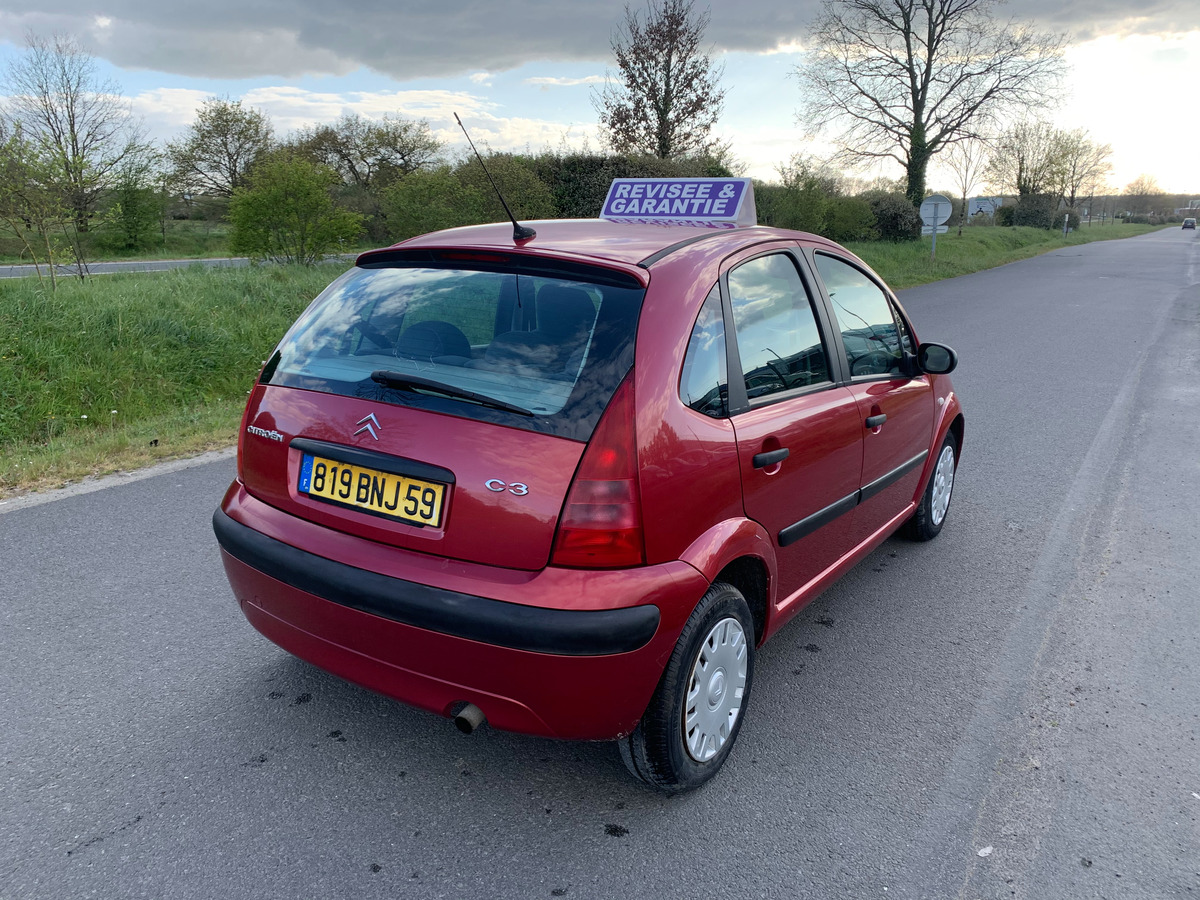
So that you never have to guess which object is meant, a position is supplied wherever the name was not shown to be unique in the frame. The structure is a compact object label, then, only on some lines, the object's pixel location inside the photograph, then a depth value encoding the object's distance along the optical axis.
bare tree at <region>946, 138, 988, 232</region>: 53.12
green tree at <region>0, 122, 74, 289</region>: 10.62
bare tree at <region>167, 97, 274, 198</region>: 37.16
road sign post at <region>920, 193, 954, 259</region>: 22.91
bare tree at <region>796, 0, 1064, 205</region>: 35.59
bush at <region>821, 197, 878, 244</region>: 28.38
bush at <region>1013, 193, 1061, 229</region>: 62.97
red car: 2.15
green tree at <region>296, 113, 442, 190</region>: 37.78
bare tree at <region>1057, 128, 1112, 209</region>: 78.88
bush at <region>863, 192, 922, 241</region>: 34.19
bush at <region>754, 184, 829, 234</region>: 22.53
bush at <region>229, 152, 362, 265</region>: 13.62
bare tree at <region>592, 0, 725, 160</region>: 22.45
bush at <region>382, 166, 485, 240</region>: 14.80
